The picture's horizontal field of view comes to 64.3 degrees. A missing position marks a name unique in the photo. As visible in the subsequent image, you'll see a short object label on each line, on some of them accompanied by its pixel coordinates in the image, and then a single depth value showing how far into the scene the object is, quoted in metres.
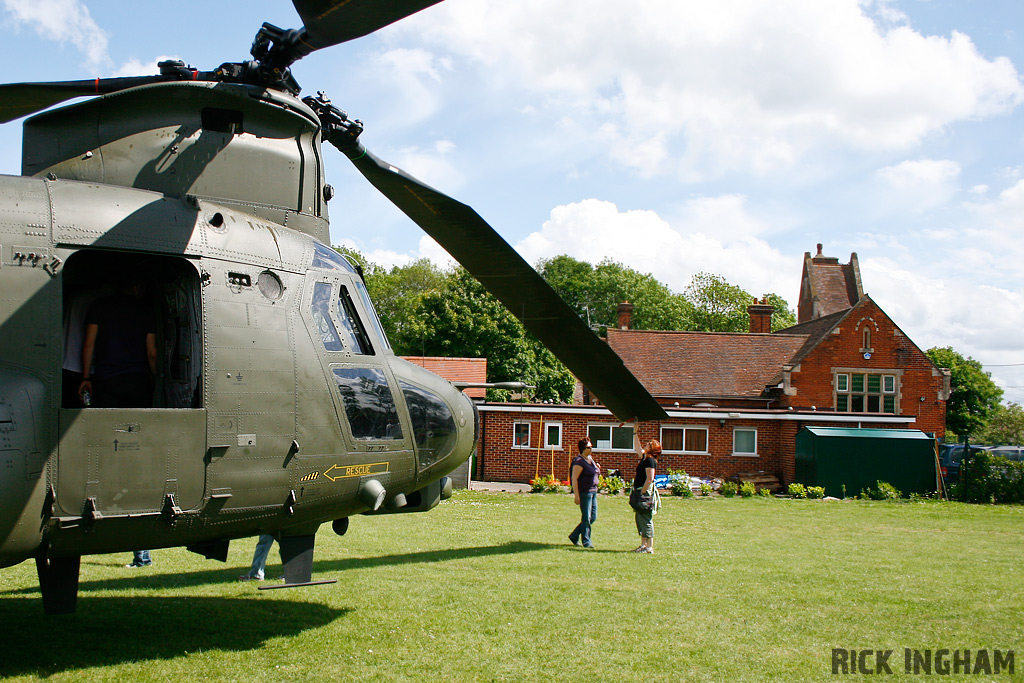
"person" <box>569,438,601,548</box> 13.04
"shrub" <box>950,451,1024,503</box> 23.50
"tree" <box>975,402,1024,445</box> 73.88
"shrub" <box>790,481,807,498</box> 24.19
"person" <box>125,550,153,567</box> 9.98
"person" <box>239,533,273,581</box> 9.27
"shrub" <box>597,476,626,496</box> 24.53
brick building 26.80
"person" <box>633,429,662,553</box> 12.25
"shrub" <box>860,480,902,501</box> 23.52
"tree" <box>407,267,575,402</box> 43.03
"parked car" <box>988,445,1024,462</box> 30.19
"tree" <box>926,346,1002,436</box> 66.50
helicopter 5.09
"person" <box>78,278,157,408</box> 5.59
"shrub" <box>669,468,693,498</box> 24.36
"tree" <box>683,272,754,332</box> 72.44
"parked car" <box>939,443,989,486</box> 26.10
